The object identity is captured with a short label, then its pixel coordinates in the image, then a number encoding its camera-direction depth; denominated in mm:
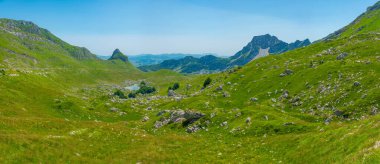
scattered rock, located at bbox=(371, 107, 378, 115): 48344
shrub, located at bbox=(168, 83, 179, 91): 176775
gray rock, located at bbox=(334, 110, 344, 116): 53031
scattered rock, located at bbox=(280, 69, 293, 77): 94625
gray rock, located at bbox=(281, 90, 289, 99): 77744
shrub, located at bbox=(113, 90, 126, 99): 174575
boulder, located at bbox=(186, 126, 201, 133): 59278
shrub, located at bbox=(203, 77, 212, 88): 139500
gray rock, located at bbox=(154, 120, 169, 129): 67375
